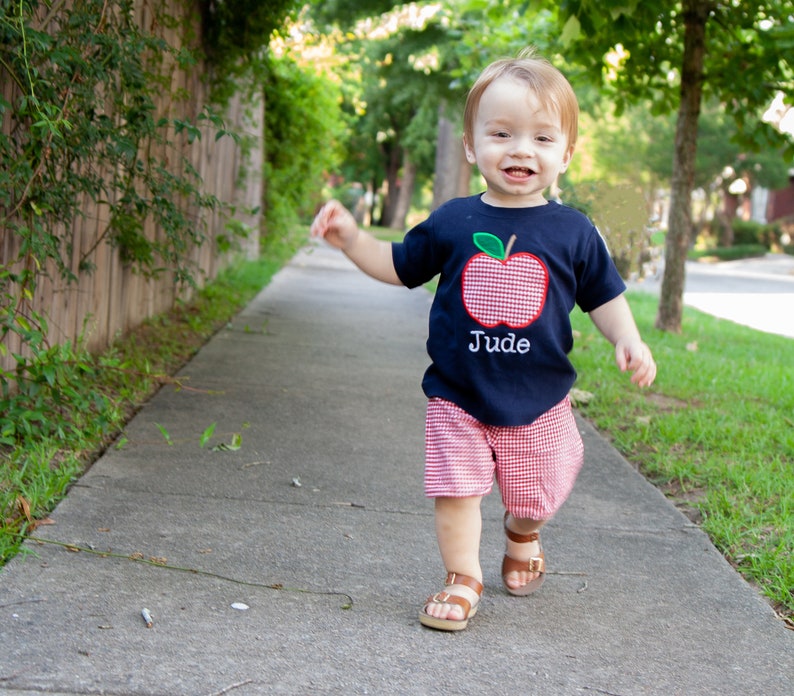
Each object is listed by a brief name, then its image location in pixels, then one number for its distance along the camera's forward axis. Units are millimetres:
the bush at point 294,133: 11312
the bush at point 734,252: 34625
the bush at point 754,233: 38469
